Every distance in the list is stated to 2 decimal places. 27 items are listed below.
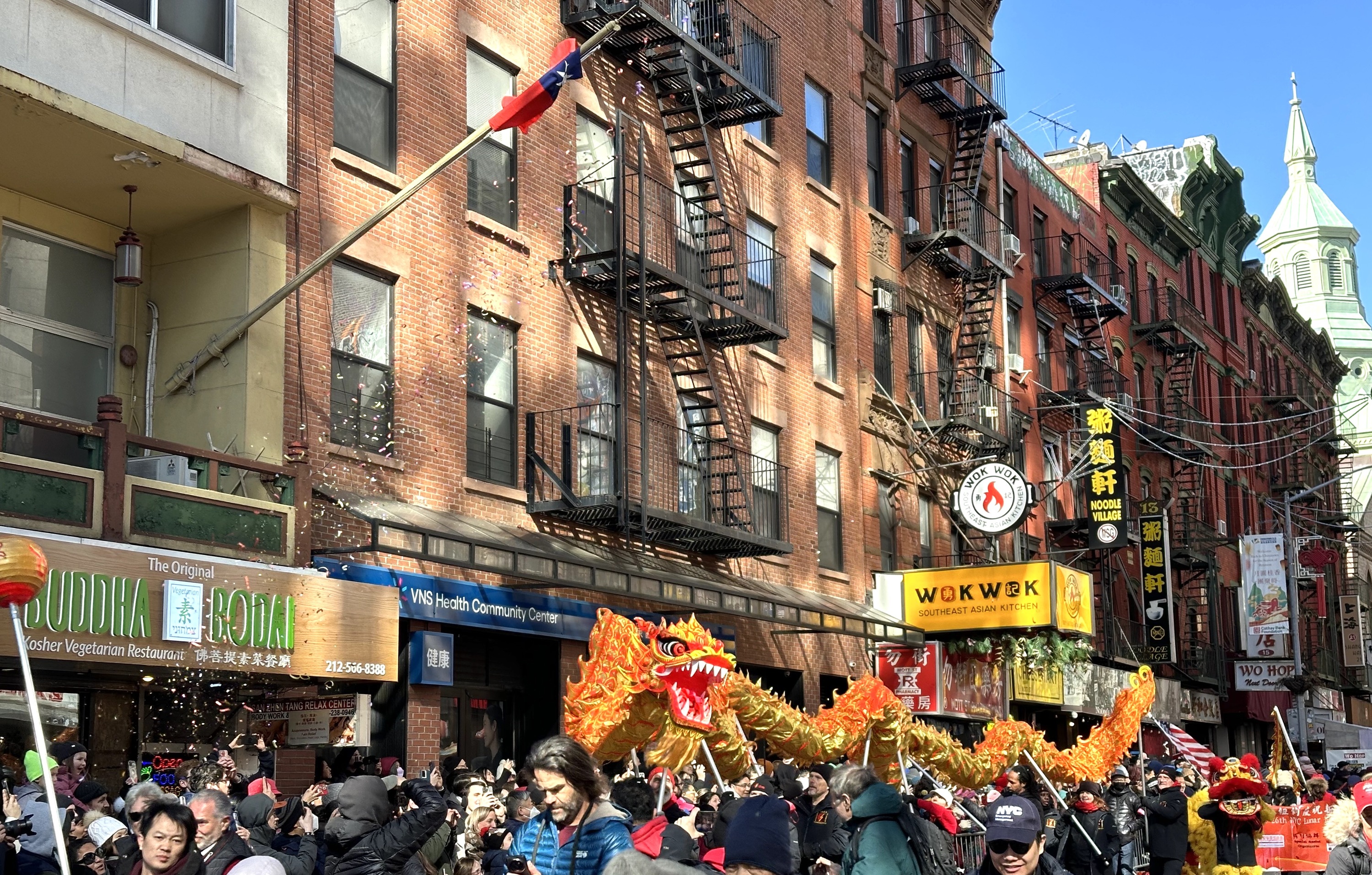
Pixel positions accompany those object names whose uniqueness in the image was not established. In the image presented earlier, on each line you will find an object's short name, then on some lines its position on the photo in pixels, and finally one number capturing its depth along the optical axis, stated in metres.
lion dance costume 16.56
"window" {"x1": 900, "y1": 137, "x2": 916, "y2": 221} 32.12
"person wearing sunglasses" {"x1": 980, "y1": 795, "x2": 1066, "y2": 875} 7.36
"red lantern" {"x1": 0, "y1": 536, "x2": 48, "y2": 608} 8.46
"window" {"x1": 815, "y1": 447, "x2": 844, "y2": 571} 27.25
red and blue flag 14.95
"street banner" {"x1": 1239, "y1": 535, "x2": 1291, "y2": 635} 47.47
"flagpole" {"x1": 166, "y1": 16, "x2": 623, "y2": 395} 14.92
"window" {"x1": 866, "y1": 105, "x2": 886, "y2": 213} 31.02
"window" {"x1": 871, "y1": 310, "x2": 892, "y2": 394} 29.89
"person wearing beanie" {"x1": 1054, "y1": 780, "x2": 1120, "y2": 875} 16.19
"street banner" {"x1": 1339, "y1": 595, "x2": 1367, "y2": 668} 64.94
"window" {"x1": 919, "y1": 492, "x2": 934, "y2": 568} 31.08
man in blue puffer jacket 6.80
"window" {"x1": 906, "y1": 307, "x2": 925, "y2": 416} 30.88
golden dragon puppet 12.12
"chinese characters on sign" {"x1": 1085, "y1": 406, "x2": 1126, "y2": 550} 36.78
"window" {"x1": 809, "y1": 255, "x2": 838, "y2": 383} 27.70
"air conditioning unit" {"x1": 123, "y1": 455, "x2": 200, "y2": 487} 13.98
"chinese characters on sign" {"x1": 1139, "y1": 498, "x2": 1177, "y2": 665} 40.03
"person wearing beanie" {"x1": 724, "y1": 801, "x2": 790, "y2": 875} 6.25
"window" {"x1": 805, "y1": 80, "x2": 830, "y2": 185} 28.42
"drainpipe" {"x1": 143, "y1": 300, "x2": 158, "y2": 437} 15.71
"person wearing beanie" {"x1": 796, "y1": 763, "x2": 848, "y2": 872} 12.69
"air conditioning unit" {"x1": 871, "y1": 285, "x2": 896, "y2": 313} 29.77
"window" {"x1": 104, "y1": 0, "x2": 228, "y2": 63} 14.76
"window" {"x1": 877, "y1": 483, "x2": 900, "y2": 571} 29.47
